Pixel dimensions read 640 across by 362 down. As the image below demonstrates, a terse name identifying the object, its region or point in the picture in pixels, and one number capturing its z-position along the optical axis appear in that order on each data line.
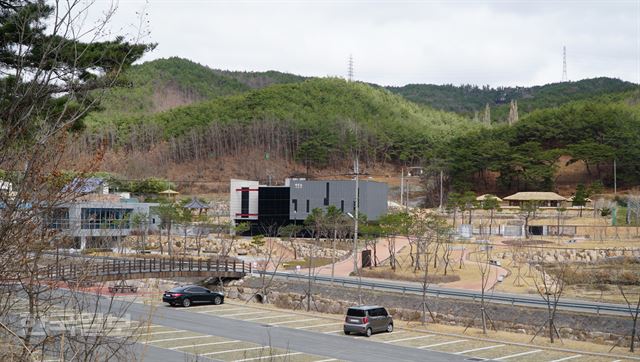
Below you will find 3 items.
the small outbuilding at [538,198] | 77.06
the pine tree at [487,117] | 153.70
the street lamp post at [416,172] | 104.67
